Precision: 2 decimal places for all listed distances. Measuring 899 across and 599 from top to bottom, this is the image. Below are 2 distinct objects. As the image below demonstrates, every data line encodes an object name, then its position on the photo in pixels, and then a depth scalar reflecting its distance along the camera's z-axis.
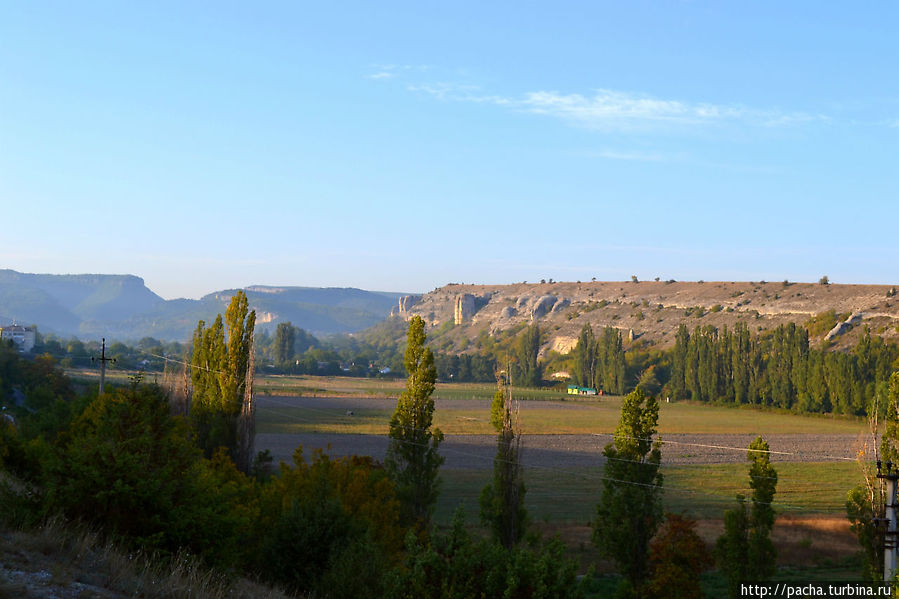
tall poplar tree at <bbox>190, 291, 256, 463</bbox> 38.56
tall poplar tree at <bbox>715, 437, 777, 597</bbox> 26.41
